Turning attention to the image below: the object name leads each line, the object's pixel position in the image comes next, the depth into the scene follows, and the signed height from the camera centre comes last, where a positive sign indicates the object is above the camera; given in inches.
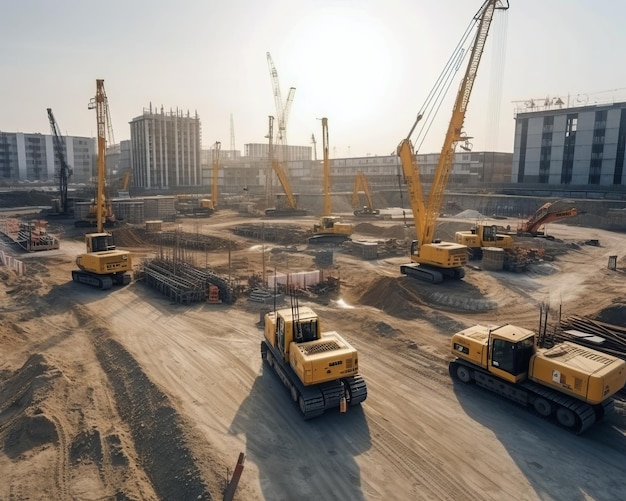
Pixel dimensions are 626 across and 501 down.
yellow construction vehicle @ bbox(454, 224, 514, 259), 1204.5 -139.6
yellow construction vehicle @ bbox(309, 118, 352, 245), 1508.4 -160.1
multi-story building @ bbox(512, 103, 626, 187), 2539.4 +241.7
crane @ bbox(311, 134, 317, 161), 4218.0 +373.1
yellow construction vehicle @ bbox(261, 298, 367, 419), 424.5 -171.8
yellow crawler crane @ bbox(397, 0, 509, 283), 935.7 -14.3
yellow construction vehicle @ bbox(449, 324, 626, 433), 411.8 -176.1
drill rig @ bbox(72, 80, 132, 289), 927.7 -170.6
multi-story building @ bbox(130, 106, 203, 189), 4190.5 +295.3
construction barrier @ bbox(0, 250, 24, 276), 1077.0 -205.2
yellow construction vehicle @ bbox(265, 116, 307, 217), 2276.9 -101.9
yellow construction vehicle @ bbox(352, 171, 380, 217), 2177.7 -77.0
